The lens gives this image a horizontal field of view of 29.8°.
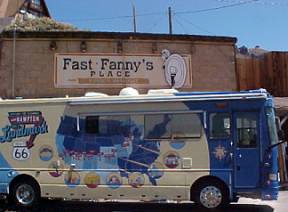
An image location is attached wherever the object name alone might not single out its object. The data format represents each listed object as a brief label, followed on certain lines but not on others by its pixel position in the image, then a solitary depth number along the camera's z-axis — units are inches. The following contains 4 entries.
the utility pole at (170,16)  1651.8
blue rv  492.7
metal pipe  807.7
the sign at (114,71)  815.1
